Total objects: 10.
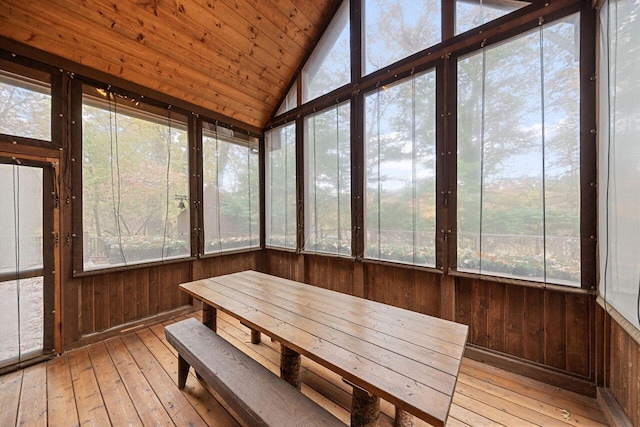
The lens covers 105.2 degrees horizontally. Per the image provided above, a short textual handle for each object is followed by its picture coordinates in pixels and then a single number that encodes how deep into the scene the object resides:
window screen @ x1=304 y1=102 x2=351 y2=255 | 2.92
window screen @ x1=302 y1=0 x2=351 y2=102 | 3.01
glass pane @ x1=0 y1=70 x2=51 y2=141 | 1.95
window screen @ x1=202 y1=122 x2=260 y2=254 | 3.27
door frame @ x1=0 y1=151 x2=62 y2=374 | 2.16
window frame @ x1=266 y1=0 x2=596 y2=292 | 1.65
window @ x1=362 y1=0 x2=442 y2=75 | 2.34
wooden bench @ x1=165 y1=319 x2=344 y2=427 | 1.01
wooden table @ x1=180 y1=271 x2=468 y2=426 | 0.85
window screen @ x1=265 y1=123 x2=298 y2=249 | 3.54
